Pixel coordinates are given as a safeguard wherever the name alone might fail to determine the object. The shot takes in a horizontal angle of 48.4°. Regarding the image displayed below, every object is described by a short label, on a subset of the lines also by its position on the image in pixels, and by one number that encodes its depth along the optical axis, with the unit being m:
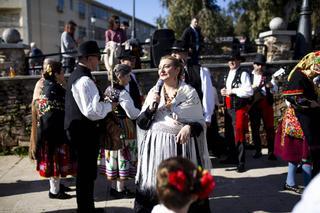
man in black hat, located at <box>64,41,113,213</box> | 3.74
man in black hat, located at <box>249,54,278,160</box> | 6.13
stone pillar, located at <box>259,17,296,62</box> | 8.11
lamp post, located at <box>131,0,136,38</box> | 17.66
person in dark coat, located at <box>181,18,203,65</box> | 8.98
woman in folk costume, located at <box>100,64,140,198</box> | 4.46
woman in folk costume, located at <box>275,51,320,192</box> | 4.17
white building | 32.74
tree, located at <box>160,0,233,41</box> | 17.77
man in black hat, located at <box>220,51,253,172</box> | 5.64
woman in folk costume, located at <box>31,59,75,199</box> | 4.46
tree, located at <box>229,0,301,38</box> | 18.20
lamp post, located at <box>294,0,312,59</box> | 8.26
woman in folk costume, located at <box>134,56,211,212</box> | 3.45
